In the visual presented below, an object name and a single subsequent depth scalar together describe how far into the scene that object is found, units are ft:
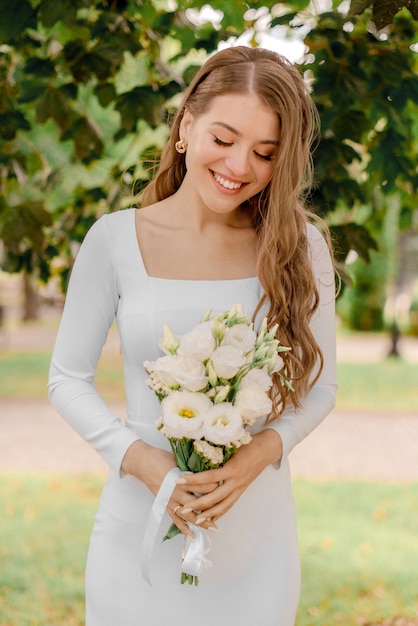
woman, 6.87
